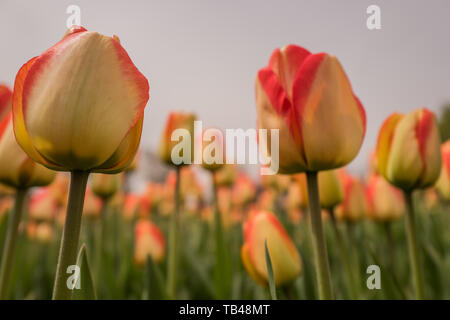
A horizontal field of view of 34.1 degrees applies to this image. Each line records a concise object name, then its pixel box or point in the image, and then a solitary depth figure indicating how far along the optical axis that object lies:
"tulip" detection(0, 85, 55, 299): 0.45
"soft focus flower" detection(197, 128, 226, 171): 0.78
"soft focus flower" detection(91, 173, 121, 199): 0.85
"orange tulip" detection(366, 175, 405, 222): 0.75
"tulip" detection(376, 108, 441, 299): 0.49
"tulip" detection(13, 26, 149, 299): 0.36
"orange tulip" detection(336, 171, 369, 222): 0.69
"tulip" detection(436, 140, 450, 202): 0.63
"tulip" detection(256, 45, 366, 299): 0.41
